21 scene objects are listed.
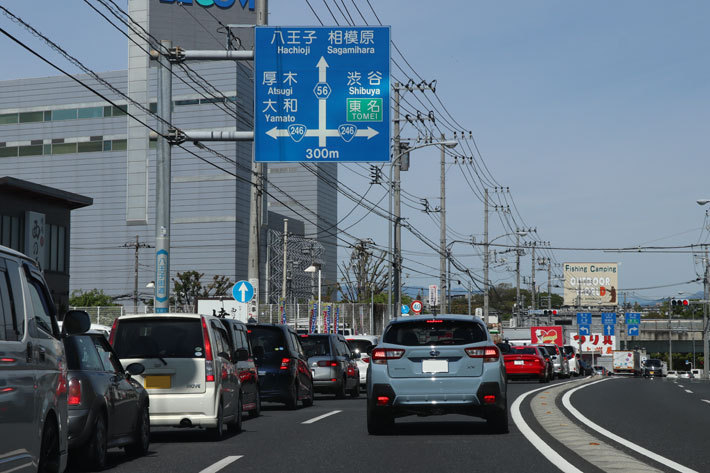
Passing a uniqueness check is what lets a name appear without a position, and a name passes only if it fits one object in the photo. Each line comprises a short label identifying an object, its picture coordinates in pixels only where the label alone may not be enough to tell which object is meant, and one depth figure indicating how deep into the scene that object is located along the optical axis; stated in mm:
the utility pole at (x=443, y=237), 55816
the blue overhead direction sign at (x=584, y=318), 87250
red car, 42094
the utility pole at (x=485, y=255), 71312
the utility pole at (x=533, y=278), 107312
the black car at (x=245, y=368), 17016
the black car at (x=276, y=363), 21469
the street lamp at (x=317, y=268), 52425
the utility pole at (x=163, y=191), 22266
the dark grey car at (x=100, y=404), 10584
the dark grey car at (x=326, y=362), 26453
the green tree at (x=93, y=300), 102750
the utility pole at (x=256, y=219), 28391
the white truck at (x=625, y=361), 79188
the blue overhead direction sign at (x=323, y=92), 22141
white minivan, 14031
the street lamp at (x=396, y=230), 46438
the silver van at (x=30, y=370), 7438
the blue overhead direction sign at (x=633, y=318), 95312
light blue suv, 14445
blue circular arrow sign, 28875
